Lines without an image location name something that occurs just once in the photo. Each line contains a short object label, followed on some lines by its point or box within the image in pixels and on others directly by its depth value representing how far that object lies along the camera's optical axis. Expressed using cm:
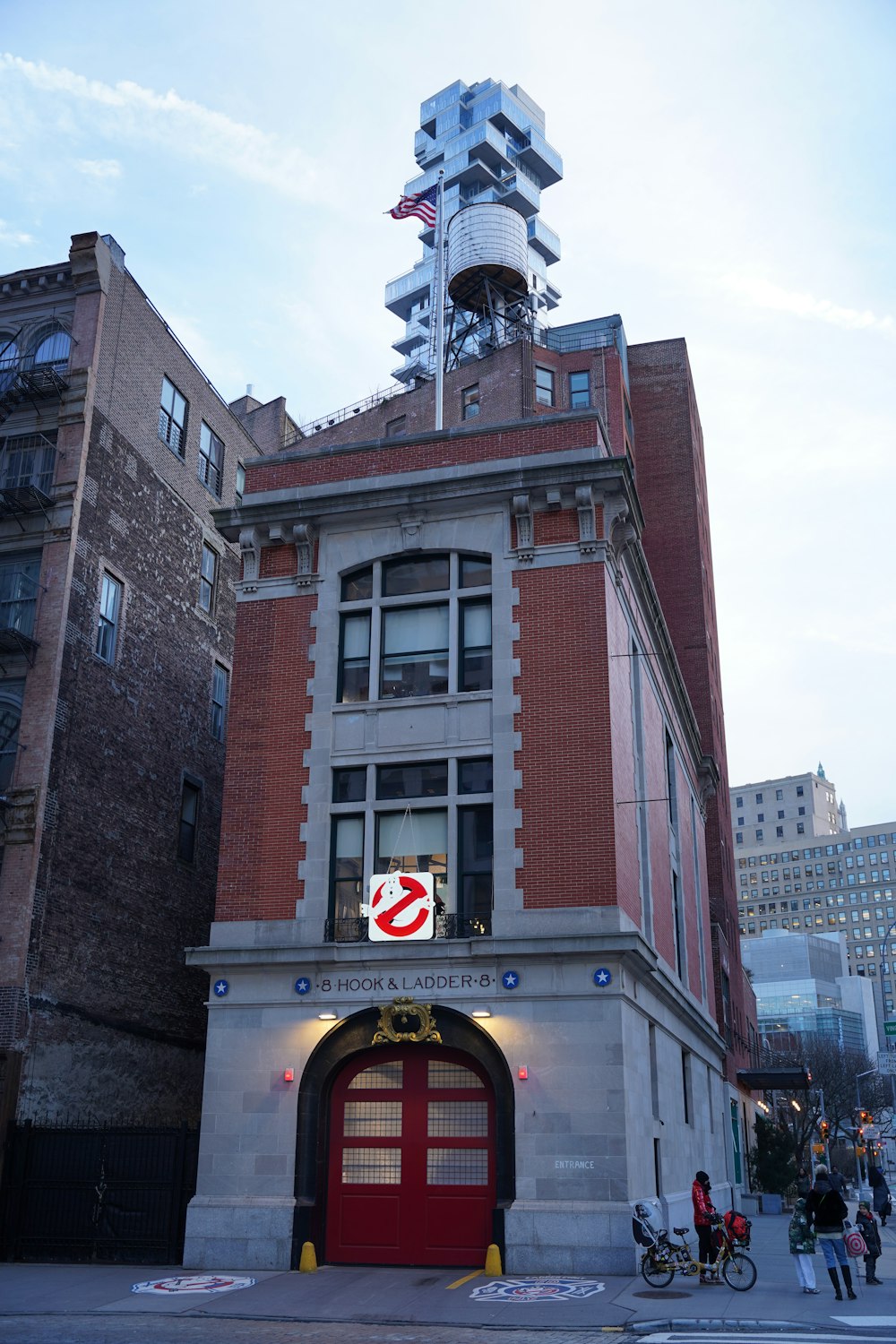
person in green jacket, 1792
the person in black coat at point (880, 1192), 2711
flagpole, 2826
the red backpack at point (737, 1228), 1867
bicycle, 1828
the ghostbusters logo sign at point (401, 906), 2220
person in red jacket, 1916
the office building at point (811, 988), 16688
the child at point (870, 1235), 2033
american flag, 3412
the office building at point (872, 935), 19562
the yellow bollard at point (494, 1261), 1961
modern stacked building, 15850
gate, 2227
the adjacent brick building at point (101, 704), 2706
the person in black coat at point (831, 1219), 1750
